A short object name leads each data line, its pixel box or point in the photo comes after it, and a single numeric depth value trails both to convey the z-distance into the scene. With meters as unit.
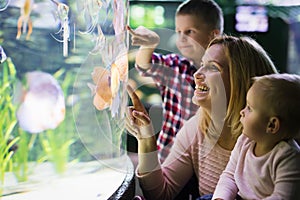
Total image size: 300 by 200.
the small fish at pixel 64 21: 1.32
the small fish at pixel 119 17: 1.60
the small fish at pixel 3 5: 1.23
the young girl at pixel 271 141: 1.18
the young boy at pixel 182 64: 1.73
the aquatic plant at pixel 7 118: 1.28
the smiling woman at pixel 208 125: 1.44
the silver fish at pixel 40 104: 1.32
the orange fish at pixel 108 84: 1.50
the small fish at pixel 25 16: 1.24
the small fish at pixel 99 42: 1.50
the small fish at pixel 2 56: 1.24
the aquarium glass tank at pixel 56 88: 1.29
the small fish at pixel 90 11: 1.40
